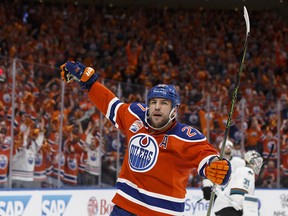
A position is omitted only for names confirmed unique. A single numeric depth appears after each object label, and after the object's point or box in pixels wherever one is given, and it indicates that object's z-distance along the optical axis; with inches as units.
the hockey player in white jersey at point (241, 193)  267.3
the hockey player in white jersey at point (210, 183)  286.2
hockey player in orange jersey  154.9
